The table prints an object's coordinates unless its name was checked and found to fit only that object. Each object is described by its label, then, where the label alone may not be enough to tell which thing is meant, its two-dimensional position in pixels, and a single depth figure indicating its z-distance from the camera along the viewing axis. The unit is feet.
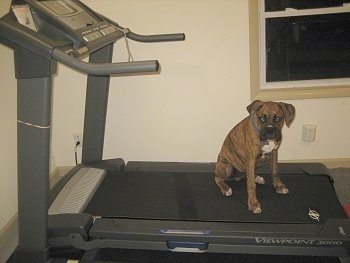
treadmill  4.11
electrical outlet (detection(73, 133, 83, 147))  8.02
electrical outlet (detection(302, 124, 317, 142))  7.54
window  6.88
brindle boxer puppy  5.05
